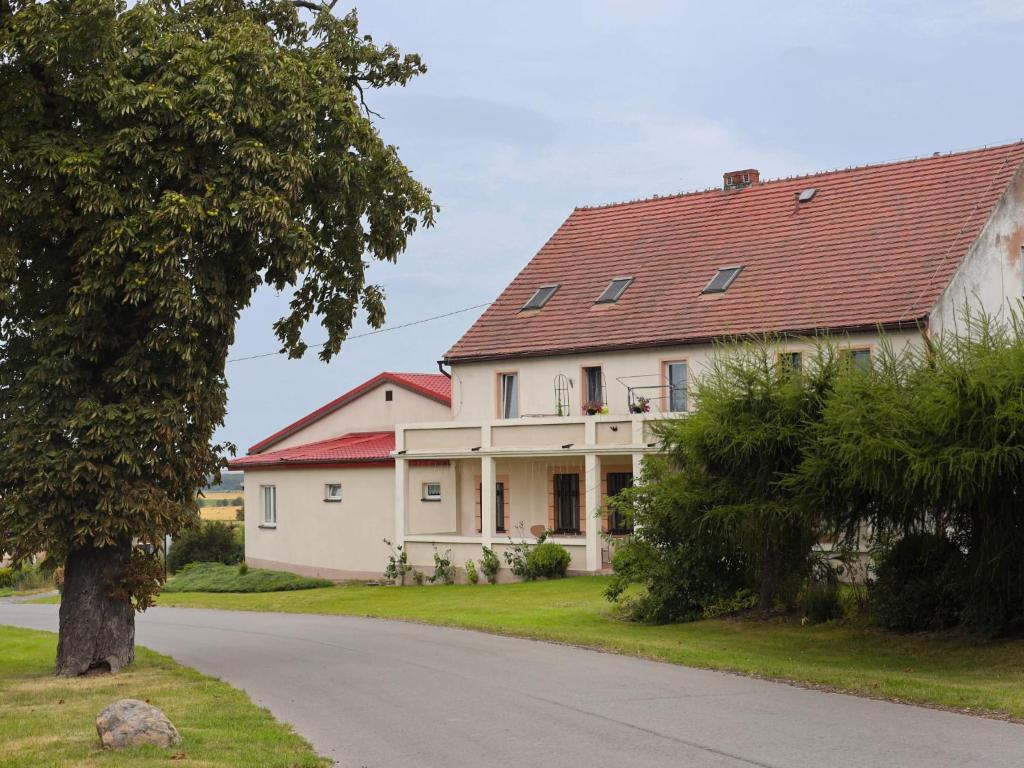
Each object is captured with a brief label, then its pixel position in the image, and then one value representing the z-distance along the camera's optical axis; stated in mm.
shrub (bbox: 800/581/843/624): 21828
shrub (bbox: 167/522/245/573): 49812
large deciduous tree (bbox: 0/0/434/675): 17297
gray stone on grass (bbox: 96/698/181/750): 11523
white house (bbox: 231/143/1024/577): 32000
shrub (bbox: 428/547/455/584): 35969
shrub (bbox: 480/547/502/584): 34969
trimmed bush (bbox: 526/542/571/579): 33781
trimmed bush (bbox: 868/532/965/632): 19578
